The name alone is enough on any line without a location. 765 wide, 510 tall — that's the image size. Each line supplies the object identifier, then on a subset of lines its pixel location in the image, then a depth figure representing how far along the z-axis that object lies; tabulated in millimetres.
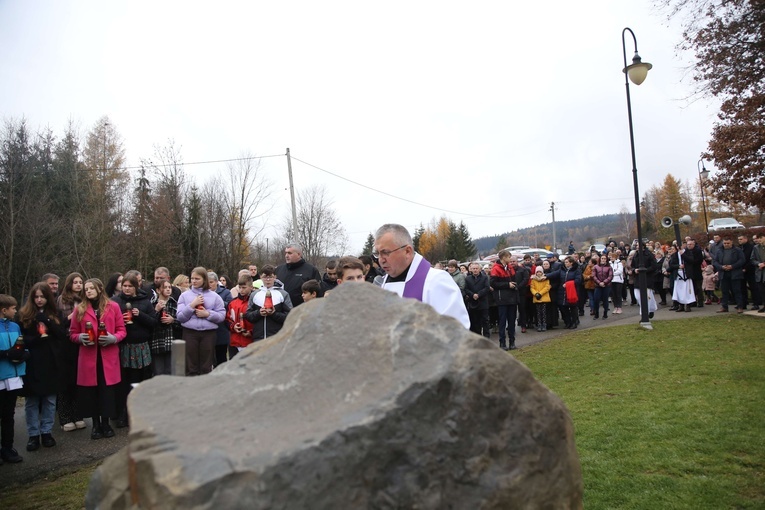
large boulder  1850
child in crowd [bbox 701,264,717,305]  15000
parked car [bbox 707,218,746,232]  35675
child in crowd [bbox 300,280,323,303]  6875
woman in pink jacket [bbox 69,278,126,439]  6949
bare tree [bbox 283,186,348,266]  44625
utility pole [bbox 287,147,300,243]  24031
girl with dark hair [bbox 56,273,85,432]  7289
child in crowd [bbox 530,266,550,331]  13531
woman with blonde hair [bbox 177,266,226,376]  7414
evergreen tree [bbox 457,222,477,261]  65275
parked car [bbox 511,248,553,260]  46122
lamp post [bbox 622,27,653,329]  11625
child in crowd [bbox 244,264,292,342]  7195
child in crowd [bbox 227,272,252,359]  7730
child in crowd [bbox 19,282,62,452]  6594
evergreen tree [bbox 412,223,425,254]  71375
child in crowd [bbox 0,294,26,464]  6148
